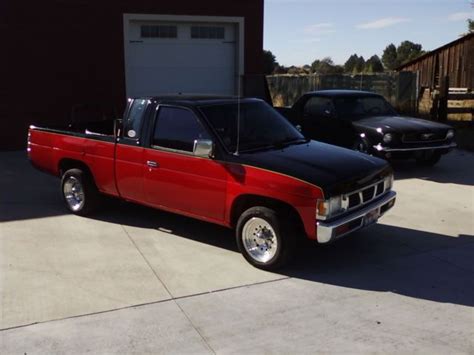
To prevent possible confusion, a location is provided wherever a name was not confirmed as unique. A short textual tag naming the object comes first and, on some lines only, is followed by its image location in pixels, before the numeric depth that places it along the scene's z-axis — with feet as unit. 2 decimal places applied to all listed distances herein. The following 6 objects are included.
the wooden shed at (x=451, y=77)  50.49
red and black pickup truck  16.49
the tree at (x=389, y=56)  301.96
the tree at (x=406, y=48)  305.94
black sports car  31.65
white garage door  43.45
